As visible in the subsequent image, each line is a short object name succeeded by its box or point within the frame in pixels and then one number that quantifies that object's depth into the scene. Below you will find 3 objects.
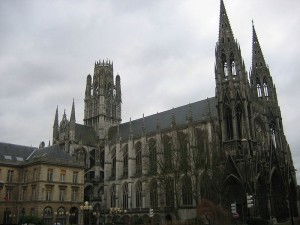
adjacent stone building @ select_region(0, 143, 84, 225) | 44.44
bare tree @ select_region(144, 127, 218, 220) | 35.50
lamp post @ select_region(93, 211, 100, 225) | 55.12
